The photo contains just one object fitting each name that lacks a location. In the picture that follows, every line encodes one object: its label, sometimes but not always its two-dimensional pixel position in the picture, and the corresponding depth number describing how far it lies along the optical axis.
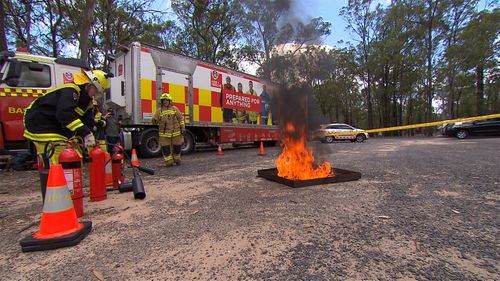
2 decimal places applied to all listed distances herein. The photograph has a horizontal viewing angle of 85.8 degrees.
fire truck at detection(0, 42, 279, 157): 6.50
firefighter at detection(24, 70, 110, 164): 3.10
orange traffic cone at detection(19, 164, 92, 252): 2.30
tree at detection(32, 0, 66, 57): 16.39
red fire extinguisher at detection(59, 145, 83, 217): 2.95
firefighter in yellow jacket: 6.91
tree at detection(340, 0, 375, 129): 29.84
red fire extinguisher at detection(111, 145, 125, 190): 4.50
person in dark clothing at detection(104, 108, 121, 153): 7.62
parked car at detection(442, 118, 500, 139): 15.91
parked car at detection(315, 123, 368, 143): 19.82
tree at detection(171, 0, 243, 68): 22.38
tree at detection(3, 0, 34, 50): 14.59
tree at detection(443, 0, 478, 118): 23.82
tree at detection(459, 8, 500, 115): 22.36
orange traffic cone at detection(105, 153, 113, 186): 4.68
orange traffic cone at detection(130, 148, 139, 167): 5.02
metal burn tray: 4.30
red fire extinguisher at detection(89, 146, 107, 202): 3.61
